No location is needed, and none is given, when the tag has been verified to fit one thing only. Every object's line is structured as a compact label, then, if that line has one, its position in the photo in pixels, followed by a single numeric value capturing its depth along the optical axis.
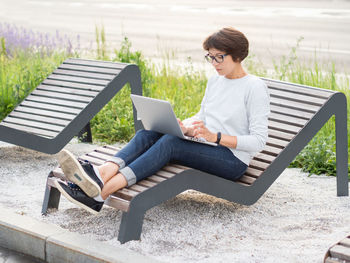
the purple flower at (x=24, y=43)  8.91
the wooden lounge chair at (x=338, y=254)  2.79
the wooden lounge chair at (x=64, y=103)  4.98
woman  3.62
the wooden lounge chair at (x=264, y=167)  3.59
